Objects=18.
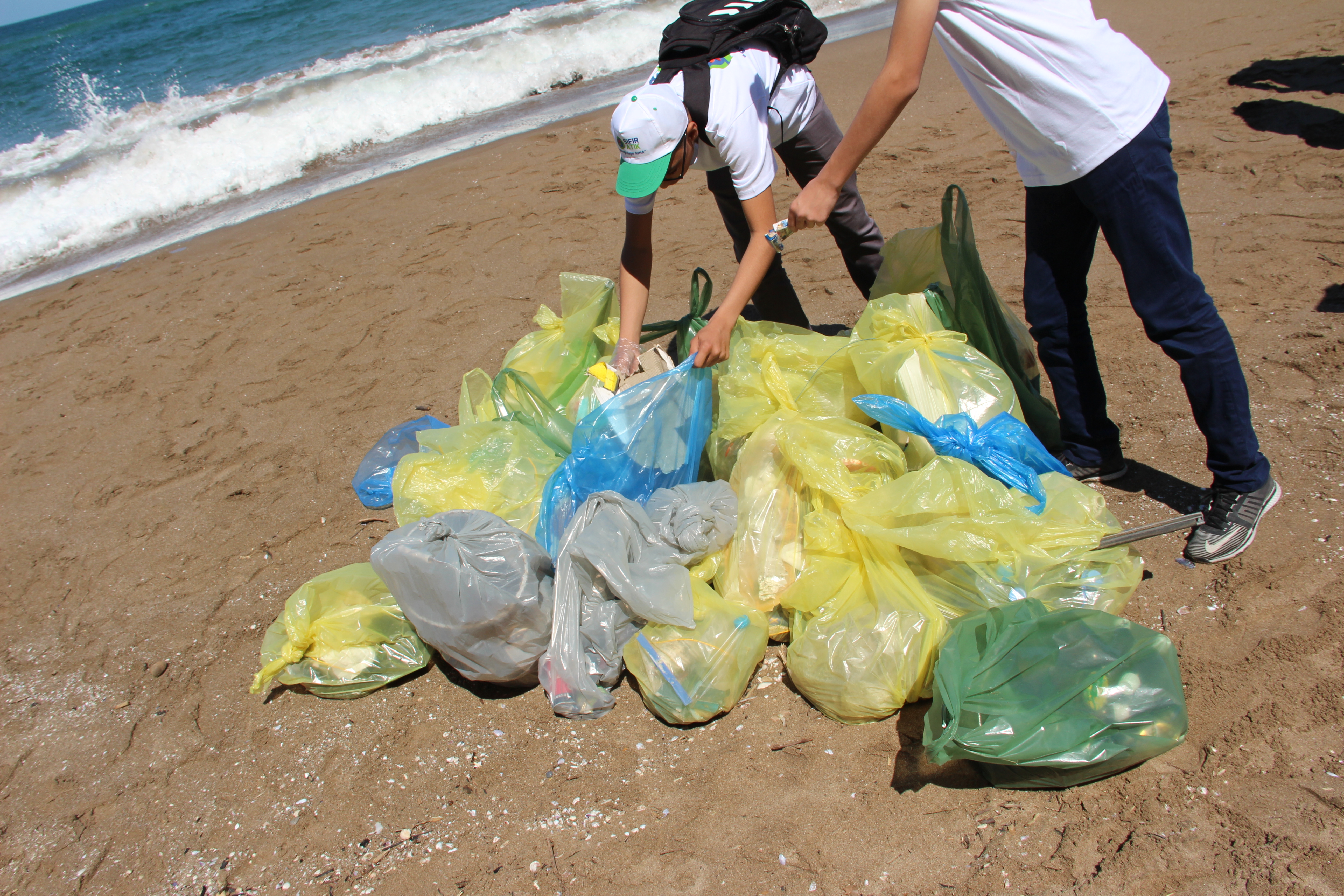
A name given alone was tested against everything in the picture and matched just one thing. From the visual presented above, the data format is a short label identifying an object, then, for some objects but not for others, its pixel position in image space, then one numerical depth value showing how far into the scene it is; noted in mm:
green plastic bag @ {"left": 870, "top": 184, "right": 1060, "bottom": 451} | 2281
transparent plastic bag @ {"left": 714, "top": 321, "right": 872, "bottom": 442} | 2227
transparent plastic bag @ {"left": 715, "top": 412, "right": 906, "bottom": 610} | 1974
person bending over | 2012
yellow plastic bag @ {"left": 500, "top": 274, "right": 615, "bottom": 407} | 2805
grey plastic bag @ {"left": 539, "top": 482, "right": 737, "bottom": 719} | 1911
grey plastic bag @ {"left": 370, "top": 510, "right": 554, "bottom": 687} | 1892
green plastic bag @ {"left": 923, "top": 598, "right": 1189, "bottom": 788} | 1461
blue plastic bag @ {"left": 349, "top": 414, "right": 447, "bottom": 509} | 2883
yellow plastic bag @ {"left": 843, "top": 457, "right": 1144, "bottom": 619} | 1755
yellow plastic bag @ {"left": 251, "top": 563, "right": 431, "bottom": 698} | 2127
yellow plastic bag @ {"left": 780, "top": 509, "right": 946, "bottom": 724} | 1738
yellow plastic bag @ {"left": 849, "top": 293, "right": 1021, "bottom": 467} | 2039
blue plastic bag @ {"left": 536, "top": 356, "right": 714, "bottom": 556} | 2172
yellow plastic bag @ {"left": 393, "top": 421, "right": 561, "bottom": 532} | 2369
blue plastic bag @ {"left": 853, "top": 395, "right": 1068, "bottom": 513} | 1889
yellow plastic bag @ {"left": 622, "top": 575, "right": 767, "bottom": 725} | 1839
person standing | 1682
